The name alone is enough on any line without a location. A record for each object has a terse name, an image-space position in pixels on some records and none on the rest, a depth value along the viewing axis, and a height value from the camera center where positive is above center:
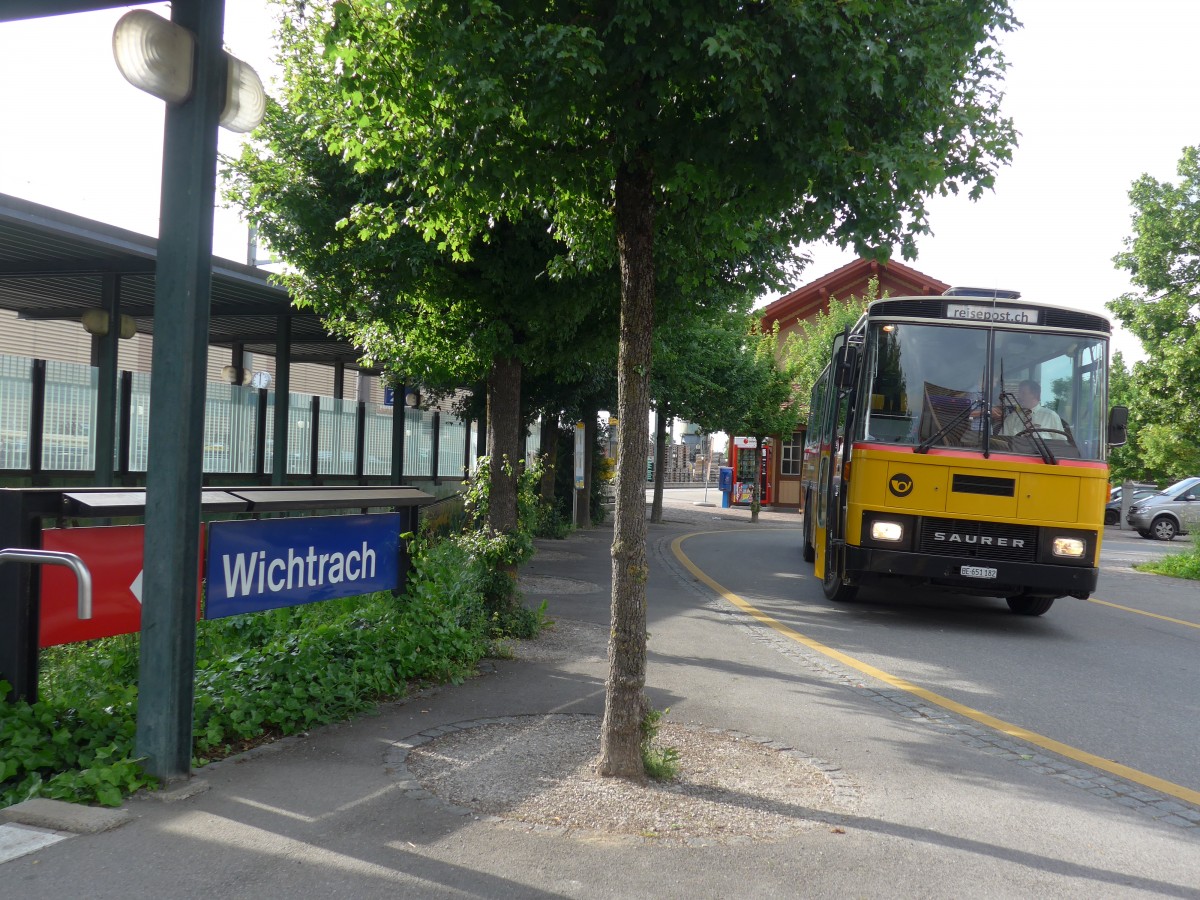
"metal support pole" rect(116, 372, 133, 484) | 12.84 +0.31
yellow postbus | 9.95 +0.30
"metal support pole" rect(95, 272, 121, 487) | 12.38 +0.49
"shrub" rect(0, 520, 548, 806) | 4.50 -1.26
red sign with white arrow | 4.81 -0.68
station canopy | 11.05 +2.35
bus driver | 10.12 +0.62
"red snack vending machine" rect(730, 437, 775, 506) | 41.25 -0.12
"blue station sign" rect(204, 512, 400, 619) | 5.40 -0.63
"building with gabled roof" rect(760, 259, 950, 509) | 43.53 +8.00
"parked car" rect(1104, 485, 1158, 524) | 38.75 -0.77
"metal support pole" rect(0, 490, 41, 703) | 4.61 -0.75
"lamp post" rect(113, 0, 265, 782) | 4.52 +0.27
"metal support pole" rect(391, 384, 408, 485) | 19.41 +0.35
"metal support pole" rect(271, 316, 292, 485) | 15.75 +0.56
